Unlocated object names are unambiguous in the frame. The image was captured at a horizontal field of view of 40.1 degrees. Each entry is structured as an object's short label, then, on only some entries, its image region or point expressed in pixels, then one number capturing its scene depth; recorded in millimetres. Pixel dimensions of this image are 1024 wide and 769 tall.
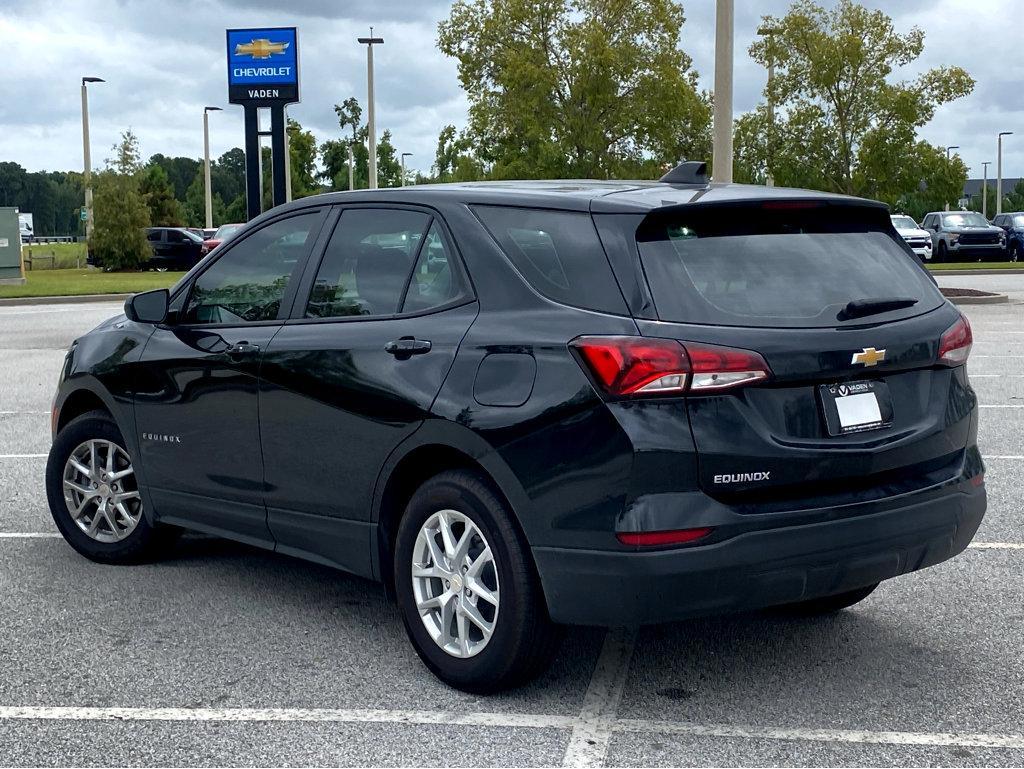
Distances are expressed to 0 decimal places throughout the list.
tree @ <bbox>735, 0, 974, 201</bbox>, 38594
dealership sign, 48031
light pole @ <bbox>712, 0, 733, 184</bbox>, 16469
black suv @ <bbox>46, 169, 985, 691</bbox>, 4047
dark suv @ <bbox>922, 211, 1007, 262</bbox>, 44375
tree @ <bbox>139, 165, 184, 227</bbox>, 67625
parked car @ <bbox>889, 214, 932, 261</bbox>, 41219
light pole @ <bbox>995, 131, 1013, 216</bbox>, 91681
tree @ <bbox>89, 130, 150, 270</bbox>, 50062
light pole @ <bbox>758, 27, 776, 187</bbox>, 38750
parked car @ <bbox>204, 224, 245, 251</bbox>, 36675
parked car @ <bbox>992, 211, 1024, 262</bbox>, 45688
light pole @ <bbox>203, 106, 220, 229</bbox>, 66375
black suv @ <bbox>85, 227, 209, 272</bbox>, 50997
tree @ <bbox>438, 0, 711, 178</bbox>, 39188
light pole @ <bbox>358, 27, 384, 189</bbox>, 43712
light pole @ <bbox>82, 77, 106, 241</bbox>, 51375
